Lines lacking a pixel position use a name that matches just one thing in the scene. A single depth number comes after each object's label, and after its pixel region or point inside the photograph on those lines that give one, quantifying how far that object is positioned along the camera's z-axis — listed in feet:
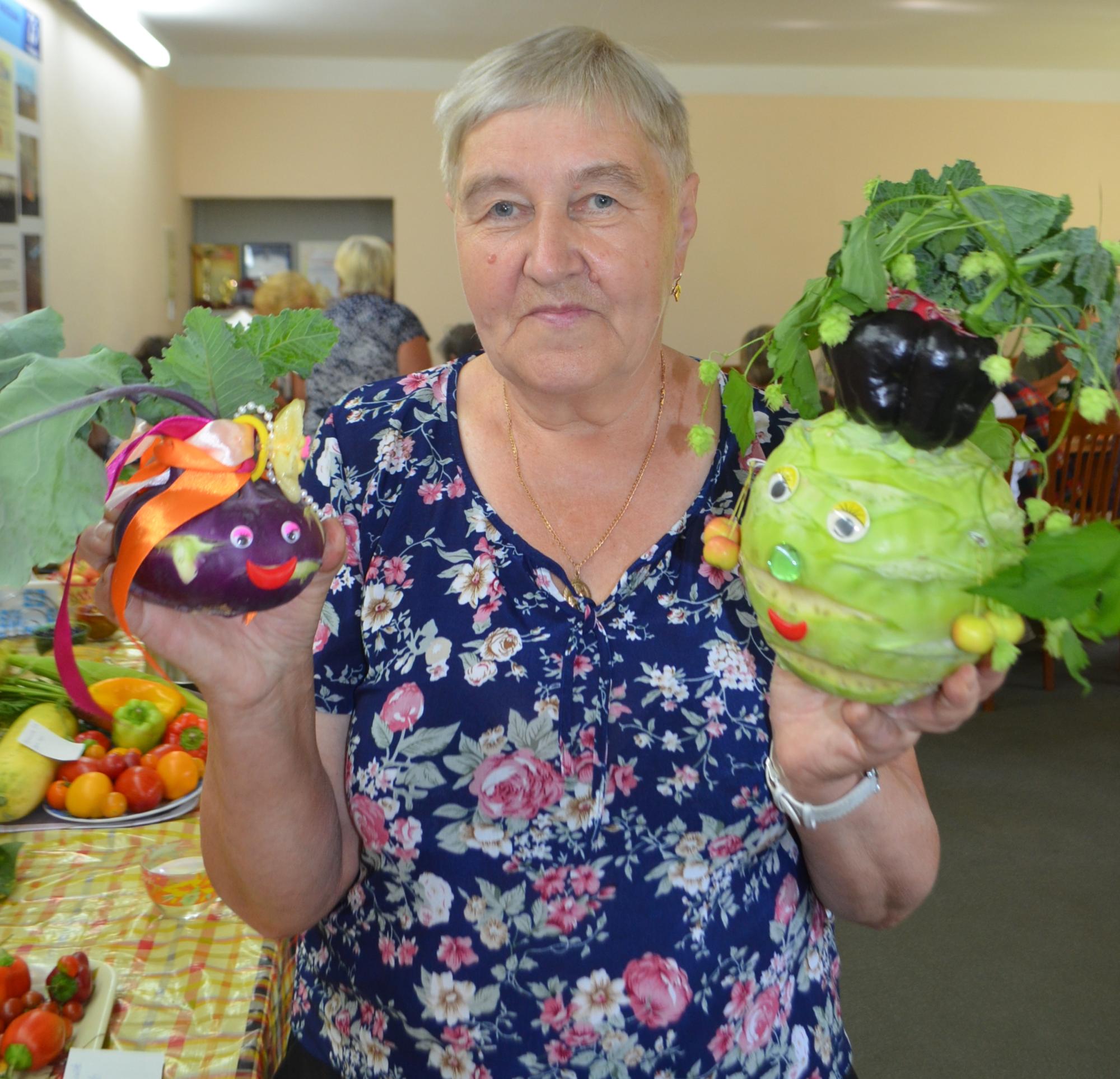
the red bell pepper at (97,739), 7.00
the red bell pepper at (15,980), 4.40
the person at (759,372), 14.78
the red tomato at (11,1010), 4.29
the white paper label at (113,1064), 4.12
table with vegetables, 4.40
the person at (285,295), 15.79
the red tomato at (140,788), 6.31
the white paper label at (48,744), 6.44
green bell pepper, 7.00
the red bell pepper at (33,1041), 4.04
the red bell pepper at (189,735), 7.06
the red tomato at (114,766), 6.49
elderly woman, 3.87
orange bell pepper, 7.39
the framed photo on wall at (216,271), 25.76
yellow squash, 6.10
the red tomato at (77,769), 6.48
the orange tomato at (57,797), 6.32
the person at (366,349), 13.70
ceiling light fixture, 18.08
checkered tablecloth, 4.44
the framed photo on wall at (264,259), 25.88
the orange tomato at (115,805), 6.23
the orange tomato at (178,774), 6.52
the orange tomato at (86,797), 6.21
